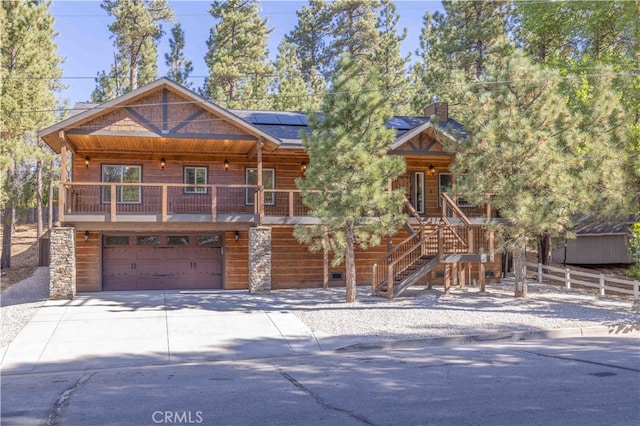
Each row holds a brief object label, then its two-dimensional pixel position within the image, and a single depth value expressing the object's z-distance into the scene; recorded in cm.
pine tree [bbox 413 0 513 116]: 3328
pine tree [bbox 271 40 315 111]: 3803
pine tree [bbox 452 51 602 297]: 1648
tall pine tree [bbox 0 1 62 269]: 2364
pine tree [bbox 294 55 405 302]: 1595
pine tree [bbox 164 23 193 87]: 4441
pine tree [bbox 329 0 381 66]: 4322
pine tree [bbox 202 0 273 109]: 3834
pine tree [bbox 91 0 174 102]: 4069
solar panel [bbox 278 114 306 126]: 2289
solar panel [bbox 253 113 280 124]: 2278
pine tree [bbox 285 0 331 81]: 4697
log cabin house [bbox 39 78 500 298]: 1820
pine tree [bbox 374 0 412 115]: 4103
